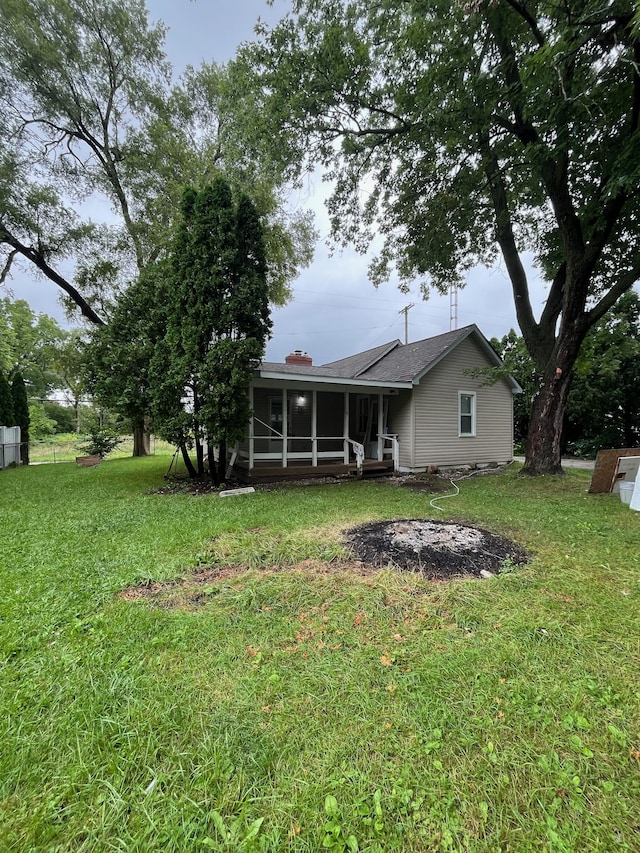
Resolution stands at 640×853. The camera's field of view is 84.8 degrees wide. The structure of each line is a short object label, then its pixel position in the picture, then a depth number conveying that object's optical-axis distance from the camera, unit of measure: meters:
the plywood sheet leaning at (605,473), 7.28
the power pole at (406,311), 25.10
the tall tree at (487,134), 6.15
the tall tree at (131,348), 8.09
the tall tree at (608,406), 12.86
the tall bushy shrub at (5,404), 13.08
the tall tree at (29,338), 25.16
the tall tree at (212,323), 7.43
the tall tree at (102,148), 10.63
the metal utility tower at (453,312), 22.34
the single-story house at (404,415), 9.97
